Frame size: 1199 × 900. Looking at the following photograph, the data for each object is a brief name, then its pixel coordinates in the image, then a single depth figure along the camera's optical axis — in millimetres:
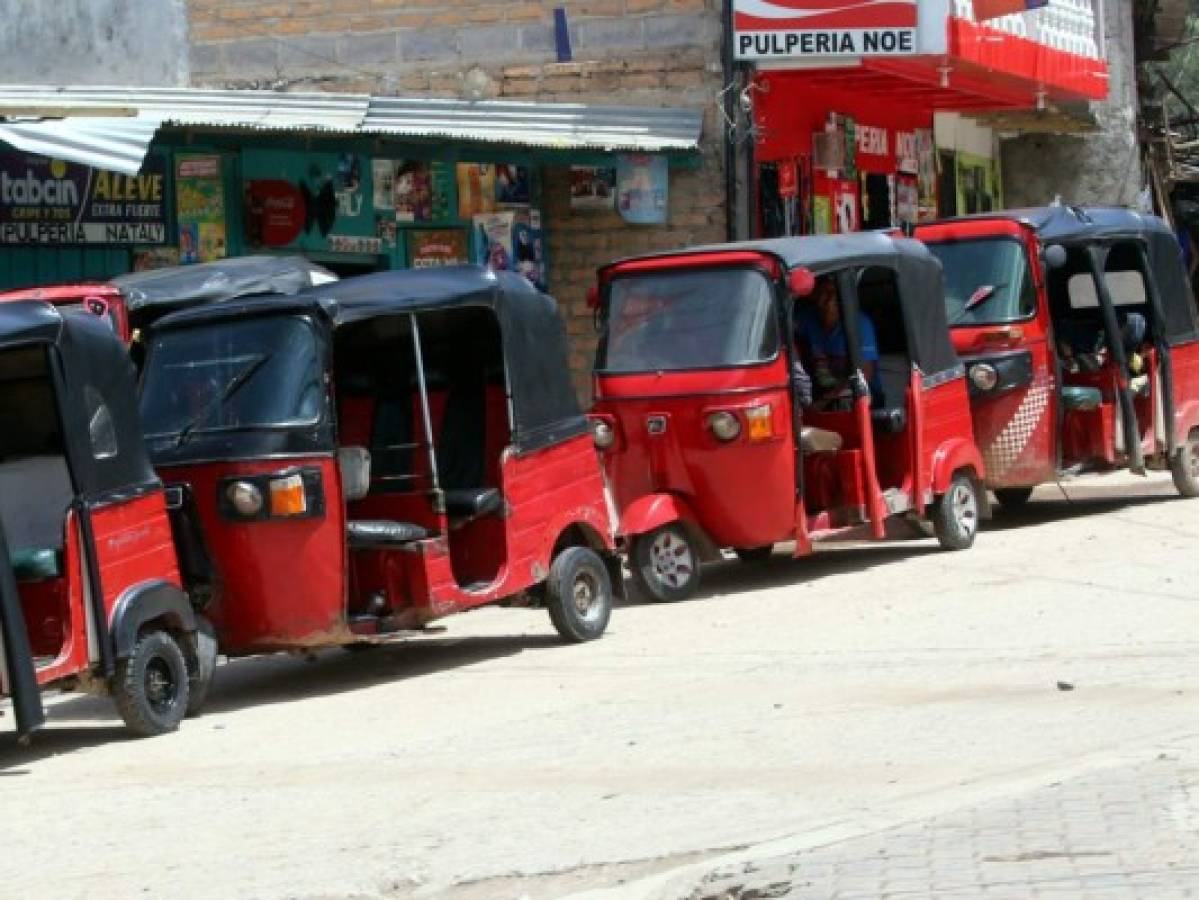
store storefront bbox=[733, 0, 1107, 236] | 20484
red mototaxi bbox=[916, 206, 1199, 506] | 18234
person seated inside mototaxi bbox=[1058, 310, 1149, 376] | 19391
